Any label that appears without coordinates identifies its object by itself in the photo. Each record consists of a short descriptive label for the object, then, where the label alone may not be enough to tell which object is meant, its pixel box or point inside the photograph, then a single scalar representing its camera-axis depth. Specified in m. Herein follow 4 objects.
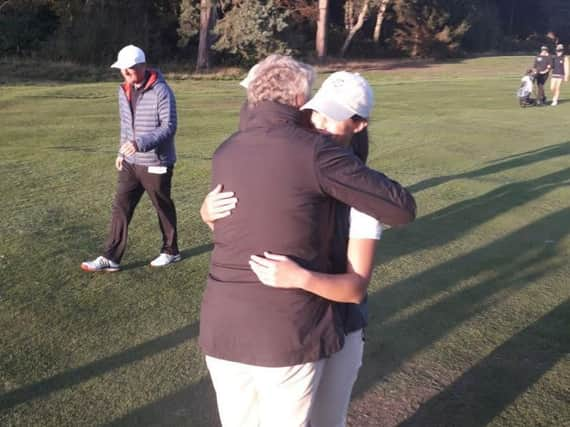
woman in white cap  2.33
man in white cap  5.89
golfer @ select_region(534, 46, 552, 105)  23.05
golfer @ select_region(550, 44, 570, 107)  23.28
